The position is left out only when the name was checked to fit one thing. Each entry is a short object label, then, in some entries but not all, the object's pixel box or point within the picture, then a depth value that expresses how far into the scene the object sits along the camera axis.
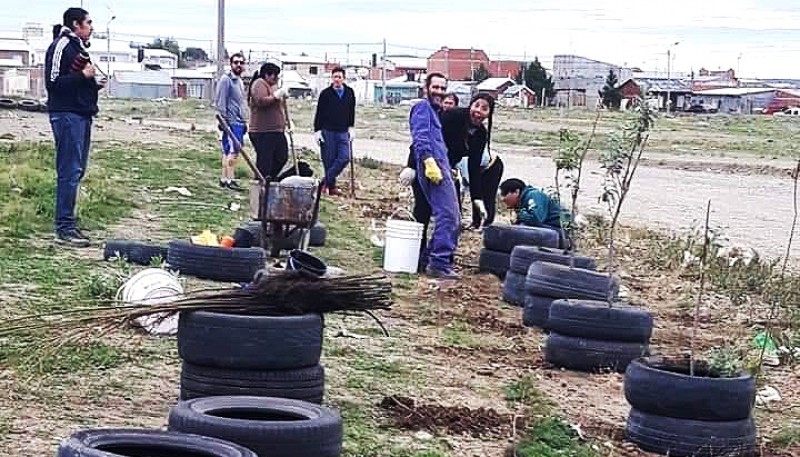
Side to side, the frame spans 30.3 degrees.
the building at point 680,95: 114.18
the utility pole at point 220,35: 40.18
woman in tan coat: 17.19
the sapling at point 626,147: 9.62
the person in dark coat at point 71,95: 12.02
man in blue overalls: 12.90
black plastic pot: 8.20
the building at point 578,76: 97.12
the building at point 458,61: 126.75
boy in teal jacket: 13.93
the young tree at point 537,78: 108.34
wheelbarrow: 12.88
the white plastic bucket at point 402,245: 13.42
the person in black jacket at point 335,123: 19.47
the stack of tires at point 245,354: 6.74
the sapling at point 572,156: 11.21
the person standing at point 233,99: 18.98
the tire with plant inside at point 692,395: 7.50
